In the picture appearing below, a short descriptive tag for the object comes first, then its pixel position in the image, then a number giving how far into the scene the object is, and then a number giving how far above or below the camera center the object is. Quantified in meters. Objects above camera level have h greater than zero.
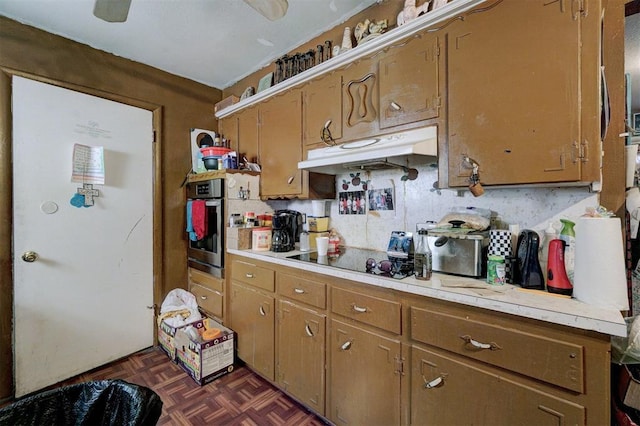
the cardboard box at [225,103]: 2.61 +1.09
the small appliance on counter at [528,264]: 1.18 -0.23
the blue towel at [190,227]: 2.46 -0.13
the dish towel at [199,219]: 2.35 -0.06
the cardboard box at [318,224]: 2.19 -0.09
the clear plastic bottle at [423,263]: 1.32 -0.25
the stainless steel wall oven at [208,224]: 2.26 -0.10
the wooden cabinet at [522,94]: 1.05 +0.50
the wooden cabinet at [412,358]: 0.92 -0.64
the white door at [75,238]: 1.86 -0.19
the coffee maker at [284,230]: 2.07 -0.14
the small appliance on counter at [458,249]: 1.34 -0.19
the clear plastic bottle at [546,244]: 1.25 -0.15
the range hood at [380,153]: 1.38 +0.33
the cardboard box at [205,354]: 1.96 -1.07
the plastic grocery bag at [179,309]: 2.33 -0.87
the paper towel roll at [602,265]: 0.94 -0.19
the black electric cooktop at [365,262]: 1.40 -0.30
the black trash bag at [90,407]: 0.93 -0.70
